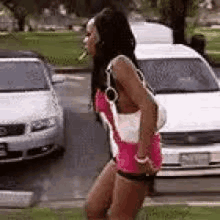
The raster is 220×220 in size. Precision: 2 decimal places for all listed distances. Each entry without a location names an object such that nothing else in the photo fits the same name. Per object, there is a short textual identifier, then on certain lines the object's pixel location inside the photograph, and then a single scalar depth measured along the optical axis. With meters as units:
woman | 3.41
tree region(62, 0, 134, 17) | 32.31
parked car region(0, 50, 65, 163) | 8.13
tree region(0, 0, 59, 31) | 33.94
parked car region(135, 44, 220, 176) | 7.28
